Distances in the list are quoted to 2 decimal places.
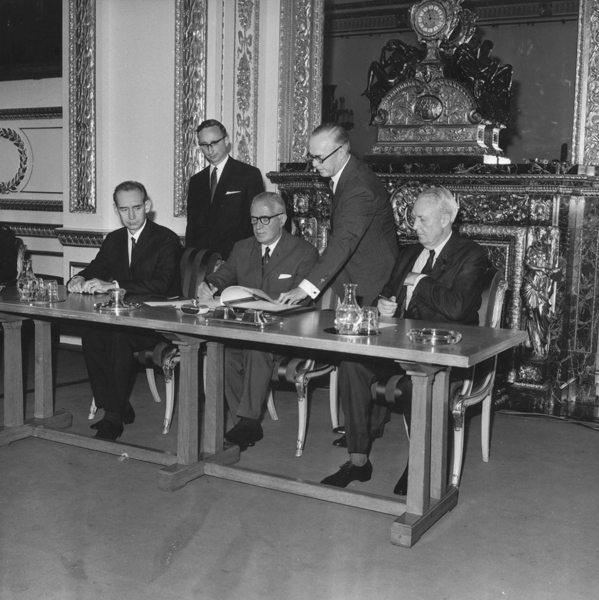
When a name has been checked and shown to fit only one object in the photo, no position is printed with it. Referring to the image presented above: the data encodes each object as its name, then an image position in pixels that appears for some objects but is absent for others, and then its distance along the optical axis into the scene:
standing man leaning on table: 3.71
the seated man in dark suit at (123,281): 4.16
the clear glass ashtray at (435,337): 2.85
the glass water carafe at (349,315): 2.99
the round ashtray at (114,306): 3.49
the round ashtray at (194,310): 3.40
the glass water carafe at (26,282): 3.80
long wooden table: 2.87
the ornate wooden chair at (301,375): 3.90
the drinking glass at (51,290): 3.72
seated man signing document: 3.97
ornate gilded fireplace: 4.74
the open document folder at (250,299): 3.32
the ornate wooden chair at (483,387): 3.50
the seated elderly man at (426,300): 3.48
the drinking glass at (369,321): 3.00
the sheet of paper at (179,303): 3.54
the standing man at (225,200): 4.89
